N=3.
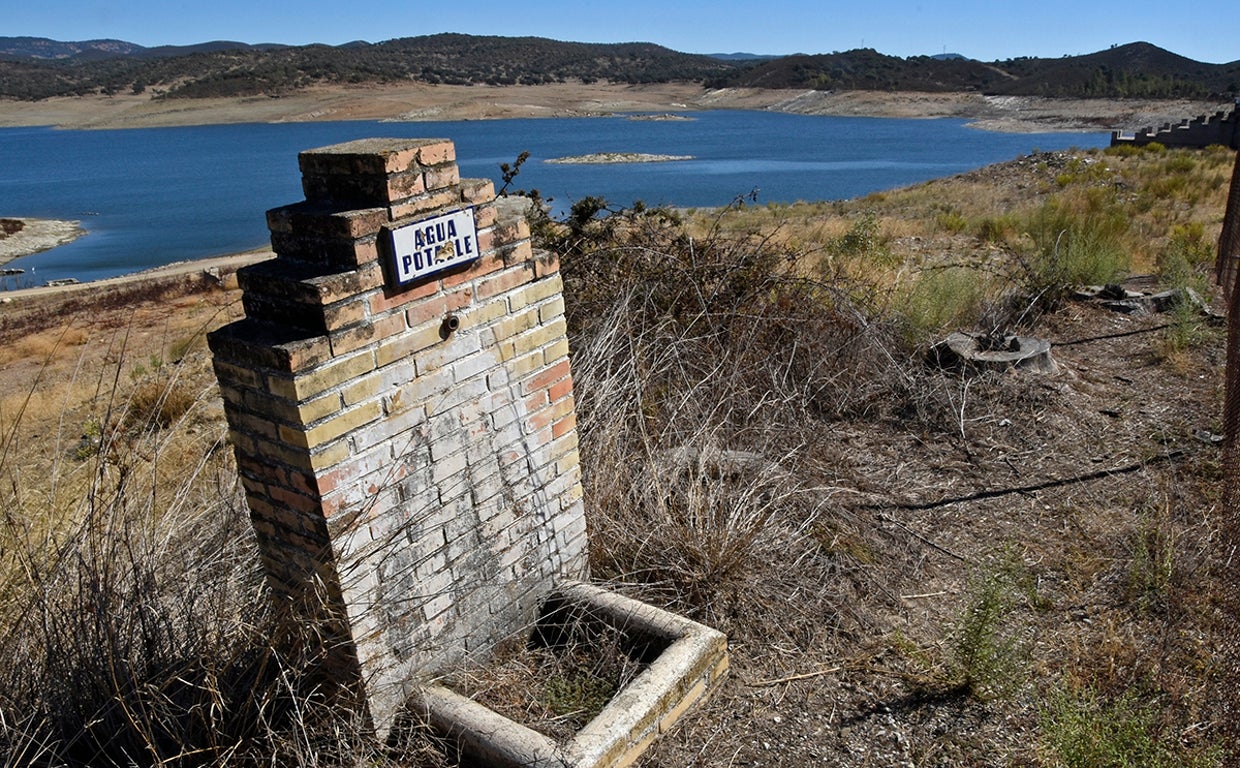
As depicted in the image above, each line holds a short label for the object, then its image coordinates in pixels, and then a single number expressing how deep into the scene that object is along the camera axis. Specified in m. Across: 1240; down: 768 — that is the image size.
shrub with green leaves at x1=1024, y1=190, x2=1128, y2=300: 8.91
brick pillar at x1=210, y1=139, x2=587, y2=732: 2.78
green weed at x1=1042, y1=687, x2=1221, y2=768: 2.84
